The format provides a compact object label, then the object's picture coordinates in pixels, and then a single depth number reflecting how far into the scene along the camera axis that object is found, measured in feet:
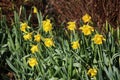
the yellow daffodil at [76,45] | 11.61
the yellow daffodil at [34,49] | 12.20
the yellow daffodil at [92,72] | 10.99
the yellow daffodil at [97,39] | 11.18
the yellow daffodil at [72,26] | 12.02
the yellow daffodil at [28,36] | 12.80
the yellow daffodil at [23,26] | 13.28
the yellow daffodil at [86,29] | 11.46
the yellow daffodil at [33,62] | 11.81
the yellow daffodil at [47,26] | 12.30
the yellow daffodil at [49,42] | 11.81
